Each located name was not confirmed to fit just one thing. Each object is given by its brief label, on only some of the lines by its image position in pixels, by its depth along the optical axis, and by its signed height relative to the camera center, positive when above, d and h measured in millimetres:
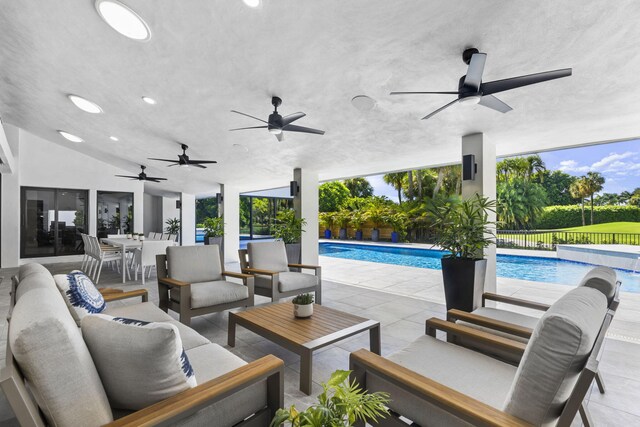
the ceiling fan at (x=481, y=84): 2324 +1069
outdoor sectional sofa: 910 -553
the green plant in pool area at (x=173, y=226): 12203 -262
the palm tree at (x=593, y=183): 15352 +1649
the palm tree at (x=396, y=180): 17578 +2161
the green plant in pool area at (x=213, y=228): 8797 -254
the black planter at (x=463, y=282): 3684 -791
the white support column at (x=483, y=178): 4387 +563
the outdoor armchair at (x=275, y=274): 3873 -732
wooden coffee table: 2146 -870
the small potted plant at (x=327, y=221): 17375 -161
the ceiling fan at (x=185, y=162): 5992 +1127
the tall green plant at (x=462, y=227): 3848 -125
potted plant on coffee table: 2662 -760
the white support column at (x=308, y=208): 7277 +247
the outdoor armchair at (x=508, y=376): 988 -682
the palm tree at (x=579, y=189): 15656 +1411
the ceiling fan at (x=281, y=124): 3771 +1168
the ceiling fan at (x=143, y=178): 7970 +1083
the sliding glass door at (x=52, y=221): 8664 -19
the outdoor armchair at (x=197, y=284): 3117 -731
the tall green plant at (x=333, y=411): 818 -524
